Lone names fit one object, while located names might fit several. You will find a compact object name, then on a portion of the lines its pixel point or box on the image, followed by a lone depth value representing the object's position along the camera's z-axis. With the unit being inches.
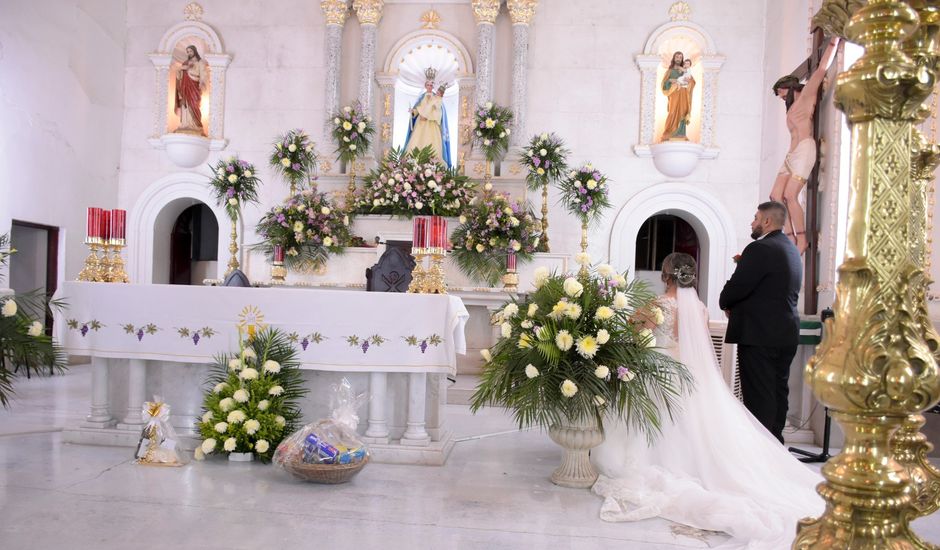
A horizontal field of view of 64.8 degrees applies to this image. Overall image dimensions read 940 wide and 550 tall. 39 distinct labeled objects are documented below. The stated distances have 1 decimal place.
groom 205.3
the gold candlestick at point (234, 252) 322.3
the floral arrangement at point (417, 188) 382.0
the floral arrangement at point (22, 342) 134.8
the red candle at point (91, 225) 226.3
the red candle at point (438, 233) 209.2
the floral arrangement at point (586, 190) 382.6
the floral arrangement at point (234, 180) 328.8
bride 151.3
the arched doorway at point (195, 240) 545.0
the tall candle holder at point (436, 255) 208.0
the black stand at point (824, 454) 217.9
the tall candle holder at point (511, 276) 348.2
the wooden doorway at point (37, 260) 420.5
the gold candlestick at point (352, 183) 436.7
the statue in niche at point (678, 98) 447.2
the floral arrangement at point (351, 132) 424.3
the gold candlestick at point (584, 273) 186.8
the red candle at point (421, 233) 208.5
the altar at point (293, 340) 203.3
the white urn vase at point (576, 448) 182.4
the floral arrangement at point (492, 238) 362.3
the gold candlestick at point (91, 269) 222.4
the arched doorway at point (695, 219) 449.1
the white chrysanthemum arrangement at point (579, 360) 175.8
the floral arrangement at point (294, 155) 376.5
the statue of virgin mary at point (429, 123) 452.4
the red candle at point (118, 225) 228.8
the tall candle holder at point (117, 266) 226.1
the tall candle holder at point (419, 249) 208.4
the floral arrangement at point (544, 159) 390.9
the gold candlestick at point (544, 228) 395.5
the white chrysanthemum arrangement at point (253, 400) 194.4
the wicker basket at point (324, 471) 175.2
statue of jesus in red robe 478.0
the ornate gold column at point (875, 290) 49.1
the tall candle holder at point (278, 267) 368.8
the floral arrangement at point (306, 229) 373.4
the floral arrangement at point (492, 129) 420.5
